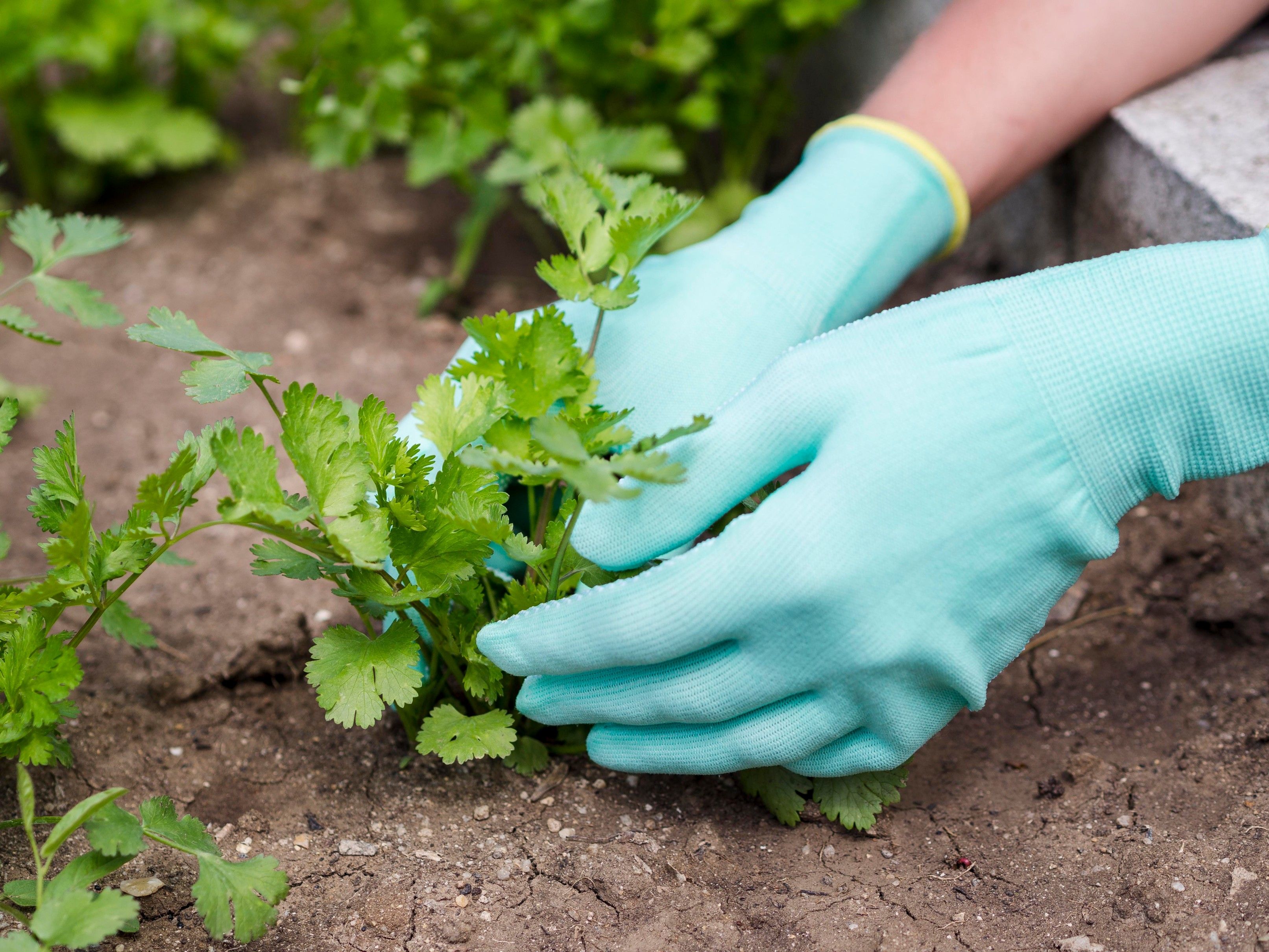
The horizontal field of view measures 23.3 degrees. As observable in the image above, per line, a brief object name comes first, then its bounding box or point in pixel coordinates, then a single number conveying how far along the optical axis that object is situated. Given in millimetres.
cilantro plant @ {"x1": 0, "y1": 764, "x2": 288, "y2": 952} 780
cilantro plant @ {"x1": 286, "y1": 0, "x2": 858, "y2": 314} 1035
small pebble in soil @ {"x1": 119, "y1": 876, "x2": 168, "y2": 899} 830
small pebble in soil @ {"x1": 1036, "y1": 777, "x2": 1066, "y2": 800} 870
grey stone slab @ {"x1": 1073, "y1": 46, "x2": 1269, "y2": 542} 930
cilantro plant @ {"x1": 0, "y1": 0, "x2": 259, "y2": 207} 1125
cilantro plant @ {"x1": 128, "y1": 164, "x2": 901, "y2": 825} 798
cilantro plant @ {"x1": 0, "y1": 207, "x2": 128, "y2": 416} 872
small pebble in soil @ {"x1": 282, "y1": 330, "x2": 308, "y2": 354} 1099
